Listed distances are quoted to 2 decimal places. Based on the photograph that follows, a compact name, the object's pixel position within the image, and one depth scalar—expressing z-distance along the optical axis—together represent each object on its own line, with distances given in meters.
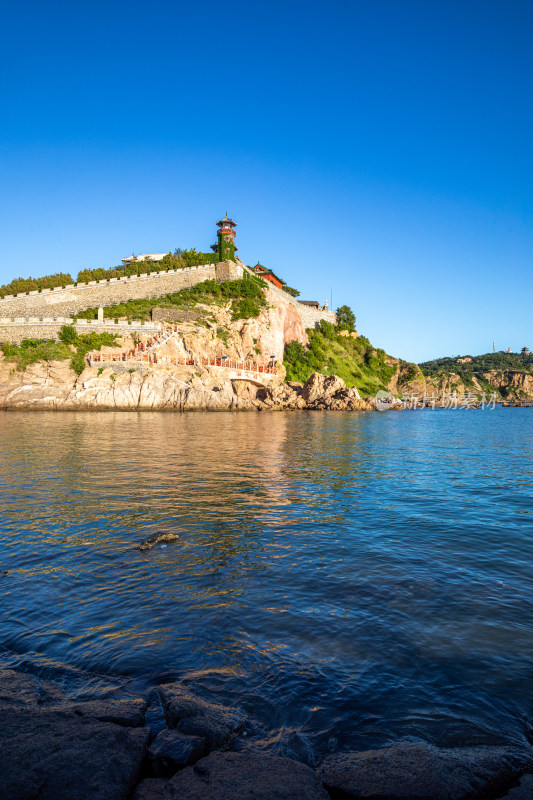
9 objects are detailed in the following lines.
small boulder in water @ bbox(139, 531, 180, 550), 9.29
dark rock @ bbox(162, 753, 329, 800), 3.16
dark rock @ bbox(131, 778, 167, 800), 3.14
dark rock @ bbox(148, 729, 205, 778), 3.57
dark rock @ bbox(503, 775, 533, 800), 3.40
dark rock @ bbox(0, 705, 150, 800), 2.98
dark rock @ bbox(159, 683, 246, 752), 3.97
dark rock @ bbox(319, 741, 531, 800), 3.36
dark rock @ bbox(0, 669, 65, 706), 4.36
